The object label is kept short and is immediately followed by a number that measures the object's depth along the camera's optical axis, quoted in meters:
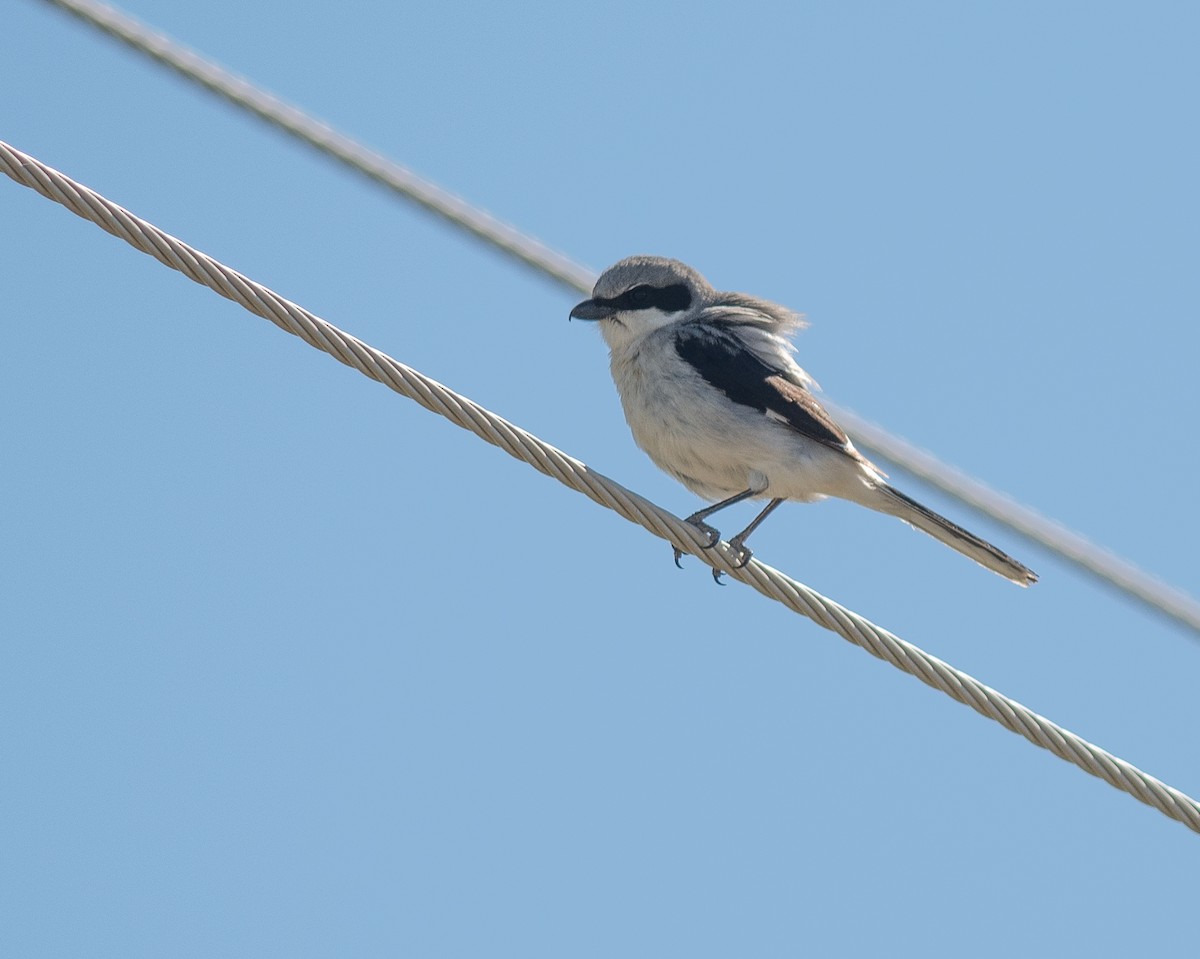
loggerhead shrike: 13.10
